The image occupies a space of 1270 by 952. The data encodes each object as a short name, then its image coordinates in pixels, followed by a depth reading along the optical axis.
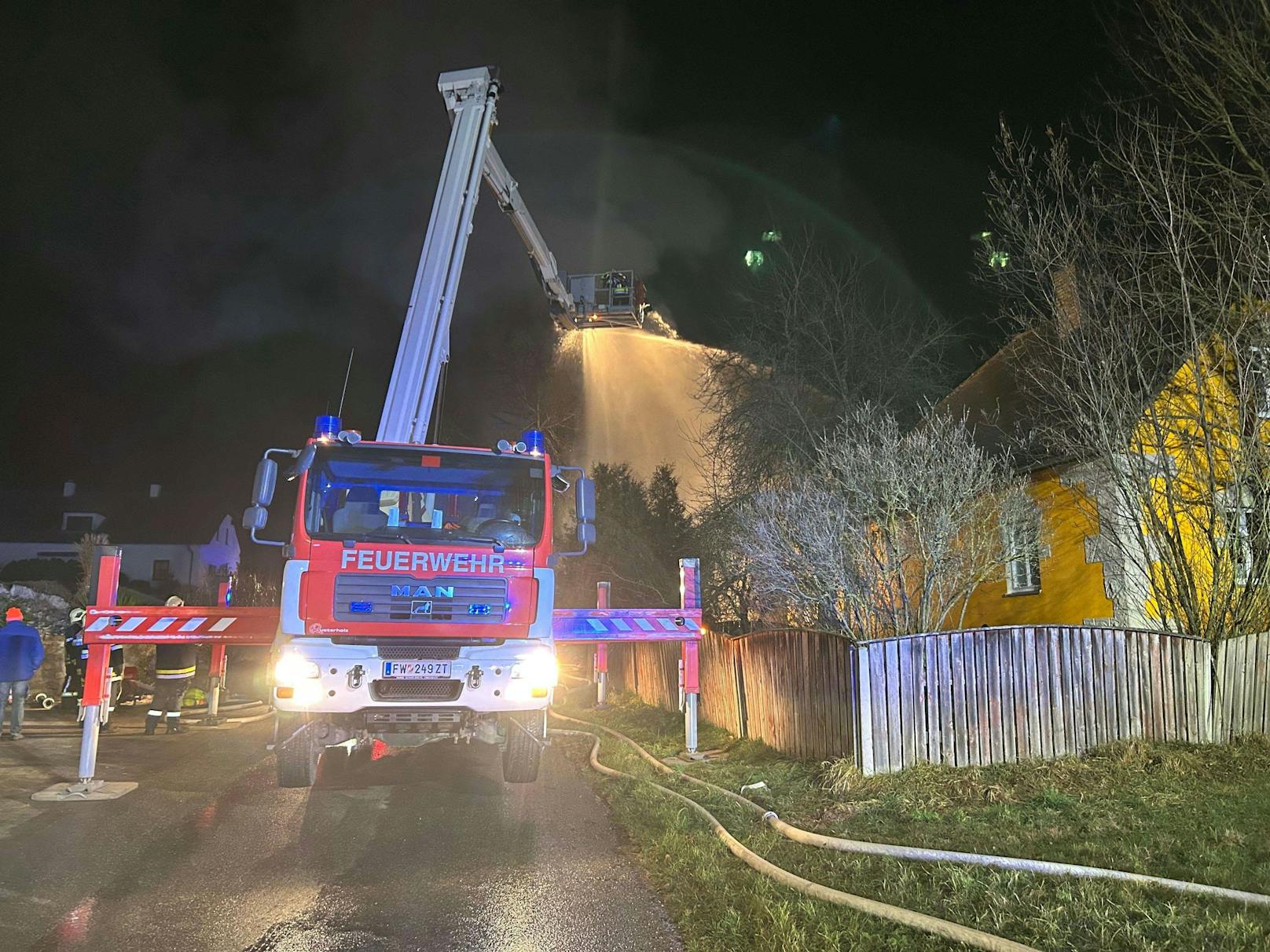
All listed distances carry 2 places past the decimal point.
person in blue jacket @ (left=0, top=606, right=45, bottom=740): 9.85
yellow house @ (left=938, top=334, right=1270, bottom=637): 8.85
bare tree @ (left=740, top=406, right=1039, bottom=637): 10.73
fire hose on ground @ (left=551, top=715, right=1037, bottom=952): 3.61
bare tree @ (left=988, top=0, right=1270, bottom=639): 8.95
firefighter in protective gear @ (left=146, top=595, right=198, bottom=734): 10.58
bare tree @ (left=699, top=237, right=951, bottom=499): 18.66
